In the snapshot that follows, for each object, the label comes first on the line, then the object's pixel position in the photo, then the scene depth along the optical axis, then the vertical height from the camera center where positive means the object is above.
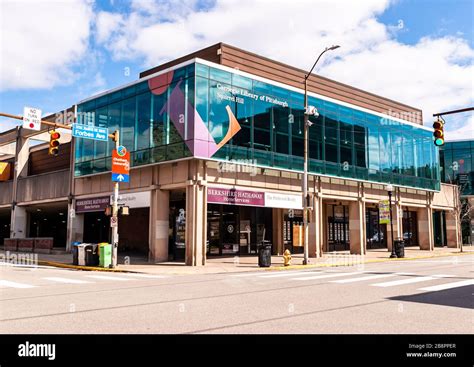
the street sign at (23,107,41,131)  17.41 +4.31
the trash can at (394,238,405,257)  29.86 -1.25
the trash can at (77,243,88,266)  22.66 -1.21
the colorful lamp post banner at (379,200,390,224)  30.48 +1.21
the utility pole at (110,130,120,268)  21.06 +0.00
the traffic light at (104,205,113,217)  21.22 +0.91
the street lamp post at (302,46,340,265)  23.62 +1.82
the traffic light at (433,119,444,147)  17.20 +3.69
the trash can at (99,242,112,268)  21.53 -1.16
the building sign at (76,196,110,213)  29.49 +1.79
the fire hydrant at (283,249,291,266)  22.80 -1.43
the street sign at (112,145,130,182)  21.25 +3.11
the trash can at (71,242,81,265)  23.00 -1.25
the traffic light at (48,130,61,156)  18.88 +3.68
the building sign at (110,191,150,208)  26.08 +1.82
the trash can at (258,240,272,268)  22.17 -1.24
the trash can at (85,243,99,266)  22.44 -1.25
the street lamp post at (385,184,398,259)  29.70 +1.58
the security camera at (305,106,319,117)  24.37 +6.36
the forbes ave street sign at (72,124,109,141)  19.90 +4.46
